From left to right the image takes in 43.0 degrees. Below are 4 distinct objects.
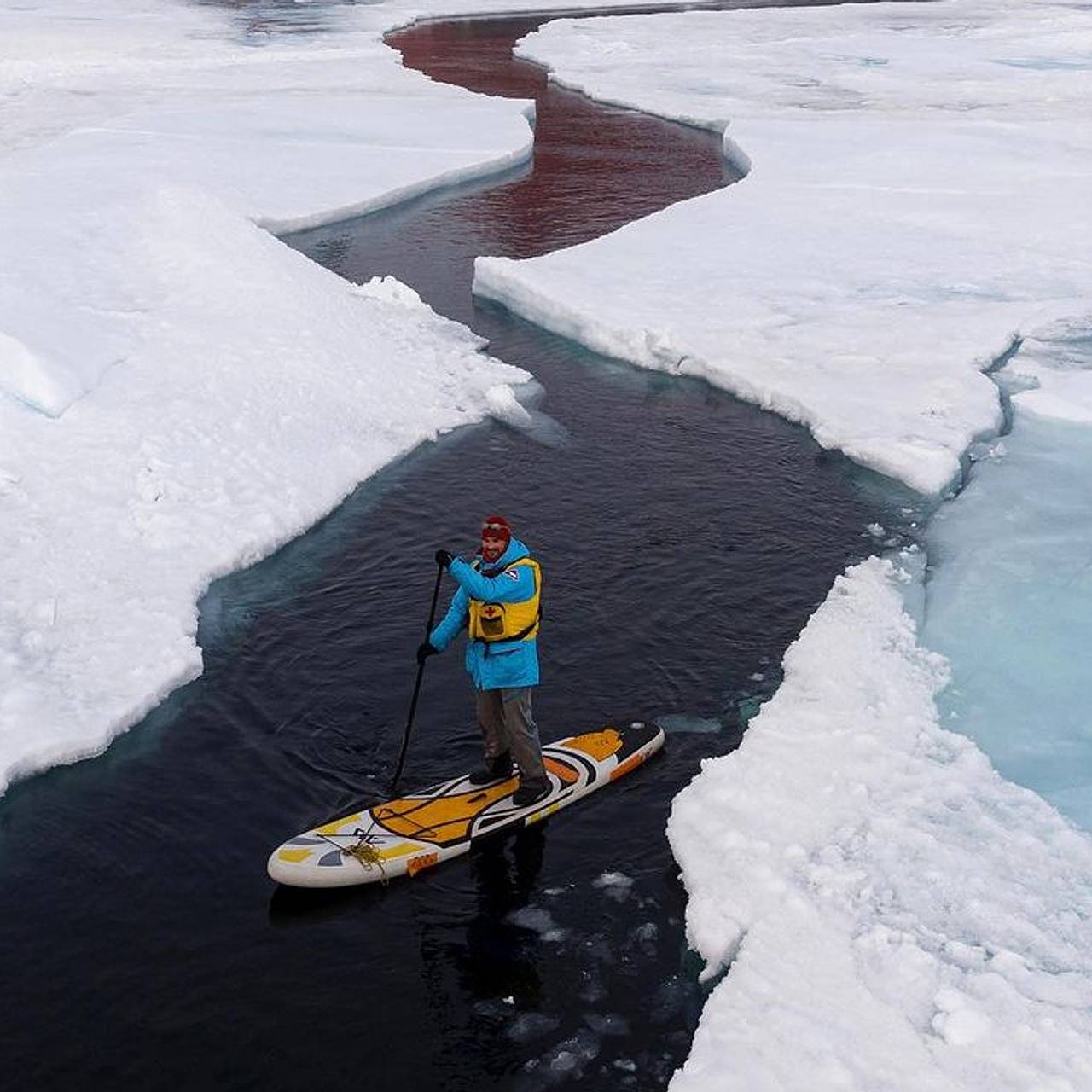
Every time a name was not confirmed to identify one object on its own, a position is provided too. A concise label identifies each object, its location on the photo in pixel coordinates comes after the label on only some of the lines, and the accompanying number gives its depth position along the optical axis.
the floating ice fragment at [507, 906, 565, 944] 8.27
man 8.70
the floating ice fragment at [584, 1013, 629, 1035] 7.52
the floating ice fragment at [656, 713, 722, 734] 10.38
